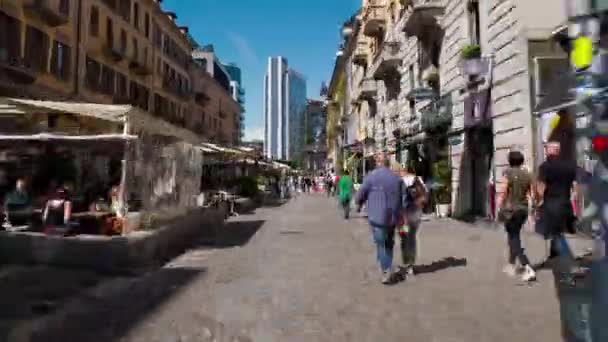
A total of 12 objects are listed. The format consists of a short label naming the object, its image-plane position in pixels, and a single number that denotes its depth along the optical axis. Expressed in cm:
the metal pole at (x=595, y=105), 318
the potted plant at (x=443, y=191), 1753
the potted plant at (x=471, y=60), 1470
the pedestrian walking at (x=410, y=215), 766
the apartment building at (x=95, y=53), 2241
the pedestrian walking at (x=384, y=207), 695
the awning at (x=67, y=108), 903
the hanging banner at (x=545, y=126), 1180
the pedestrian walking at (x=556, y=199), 650
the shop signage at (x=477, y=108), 1480
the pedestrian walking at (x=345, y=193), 1772
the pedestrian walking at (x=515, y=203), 705
